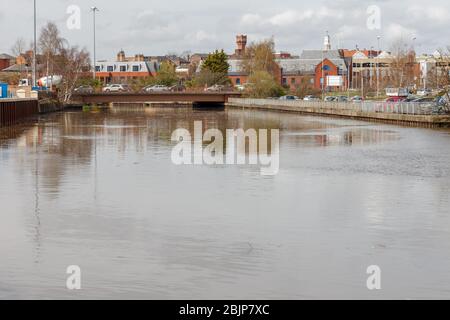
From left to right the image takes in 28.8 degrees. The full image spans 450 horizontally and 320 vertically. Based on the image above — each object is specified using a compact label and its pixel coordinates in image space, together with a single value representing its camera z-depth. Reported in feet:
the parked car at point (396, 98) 326.14
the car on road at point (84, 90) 467.48
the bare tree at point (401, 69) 506.73
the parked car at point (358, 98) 416.46
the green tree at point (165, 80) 647.15
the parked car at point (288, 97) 453.66
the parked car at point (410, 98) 301.63
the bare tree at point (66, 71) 443.73
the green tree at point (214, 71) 572.10
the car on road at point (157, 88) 586.29
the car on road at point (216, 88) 519.81
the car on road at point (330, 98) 423.39
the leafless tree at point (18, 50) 505.13
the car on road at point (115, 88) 565.78
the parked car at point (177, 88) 577.51
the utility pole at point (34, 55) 323.24
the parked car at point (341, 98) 417.81
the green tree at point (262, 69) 490.08
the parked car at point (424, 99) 263.82
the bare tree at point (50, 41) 456.45
